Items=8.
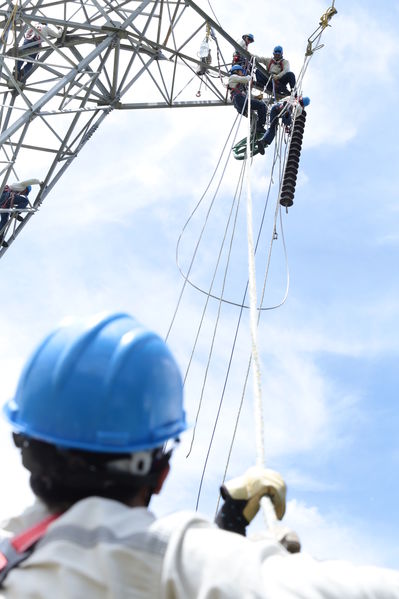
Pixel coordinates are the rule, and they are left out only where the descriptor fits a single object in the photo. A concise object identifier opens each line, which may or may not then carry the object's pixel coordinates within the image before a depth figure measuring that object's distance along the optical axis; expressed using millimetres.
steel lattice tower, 9016
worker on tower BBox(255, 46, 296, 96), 10320
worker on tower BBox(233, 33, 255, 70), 10211
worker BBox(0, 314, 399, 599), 1383
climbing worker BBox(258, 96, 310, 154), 9187
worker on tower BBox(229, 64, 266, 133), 9812
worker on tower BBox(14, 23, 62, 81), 9844
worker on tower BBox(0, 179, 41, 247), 9547
